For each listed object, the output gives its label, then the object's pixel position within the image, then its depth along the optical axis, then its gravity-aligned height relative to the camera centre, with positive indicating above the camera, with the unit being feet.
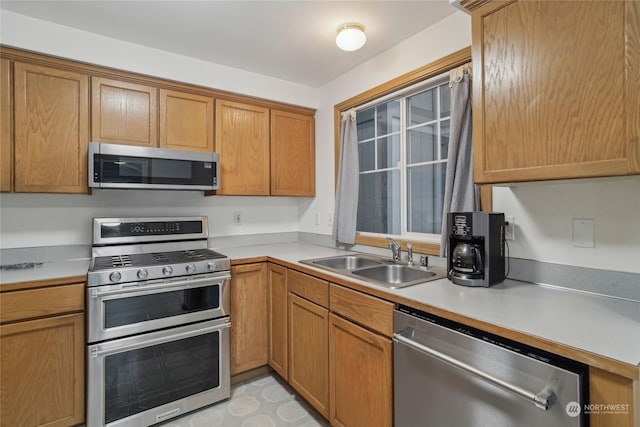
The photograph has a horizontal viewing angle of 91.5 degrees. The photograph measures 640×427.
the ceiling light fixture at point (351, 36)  6.13 +3.59
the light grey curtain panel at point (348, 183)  8.26 +0.92
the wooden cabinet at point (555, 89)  3.16 +1.47
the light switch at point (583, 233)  4.26 -0.24
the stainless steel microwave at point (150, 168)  6.48 +1.14
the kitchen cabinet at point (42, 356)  5.06 -2.32
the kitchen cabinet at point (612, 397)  2.52 -1.52
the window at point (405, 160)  6.66 +1.36
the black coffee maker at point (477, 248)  4.57 -0.48
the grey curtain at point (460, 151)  5.56 +1.19
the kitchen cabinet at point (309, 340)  5.87 -2.49
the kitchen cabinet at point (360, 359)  4.58 -2.29
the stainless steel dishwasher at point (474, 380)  2.82 -1.71
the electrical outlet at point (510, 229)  5.05 -0.21
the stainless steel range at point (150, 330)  5.59 -2.19
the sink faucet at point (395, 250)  6.71 -0.71
